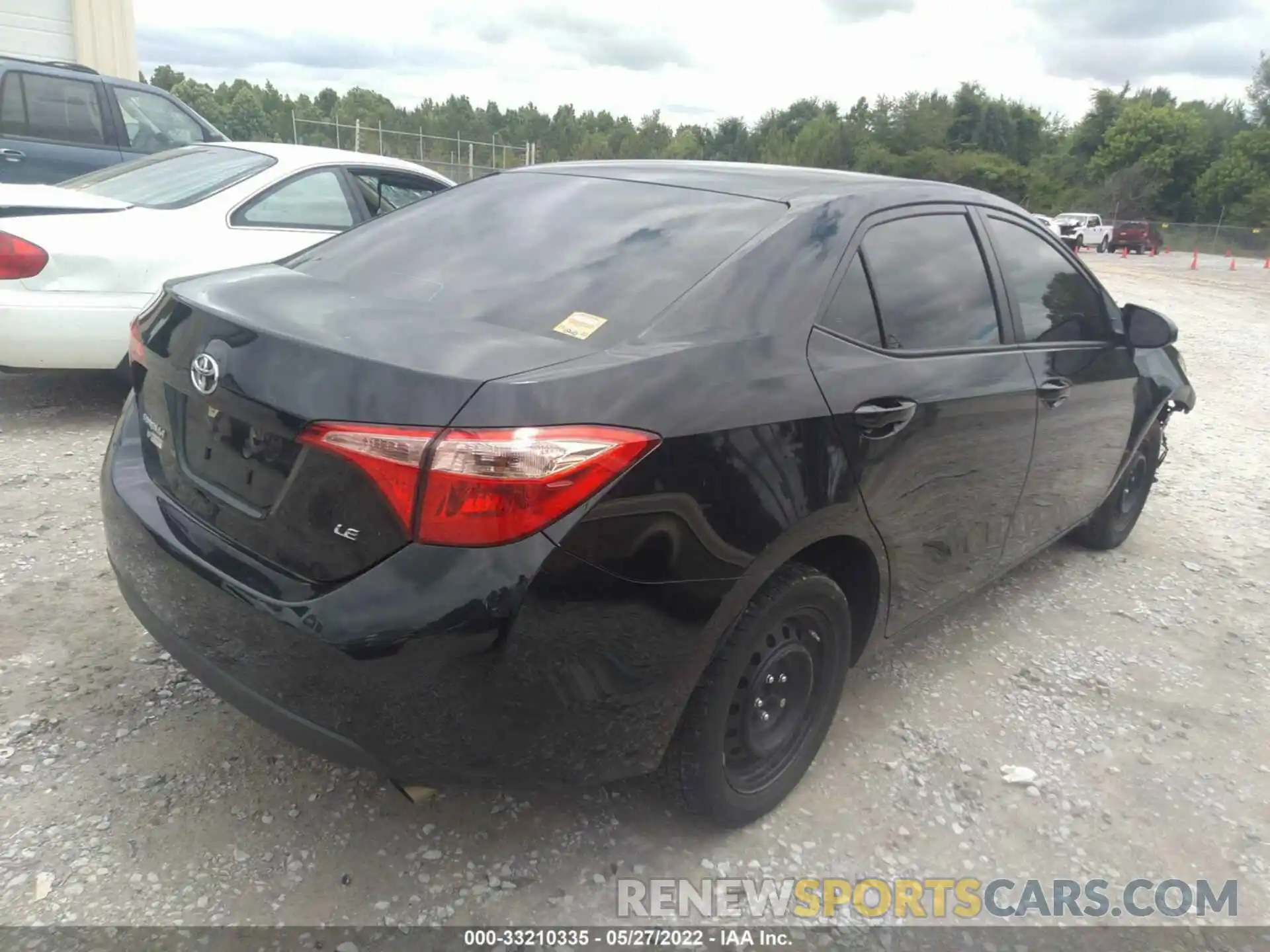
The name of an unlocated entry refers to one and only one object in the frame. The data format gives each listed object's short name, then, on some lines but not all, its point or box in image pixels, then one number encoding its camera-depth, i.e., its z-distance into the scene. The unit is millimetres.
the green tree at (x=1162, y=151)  58438
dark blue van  7906
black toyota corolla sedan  1770
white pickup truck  38062
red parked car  40812
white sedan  4414
